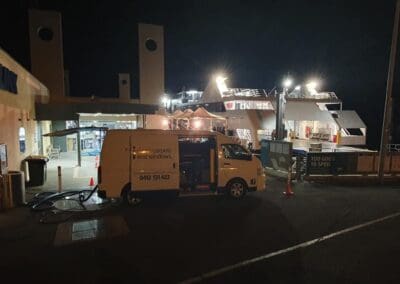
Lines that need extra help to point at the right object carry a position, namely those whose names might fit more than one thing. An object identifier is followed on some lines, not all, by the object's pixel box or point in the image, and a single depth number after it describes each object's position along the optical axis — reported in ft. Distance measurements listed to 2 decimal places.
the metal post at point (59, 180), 33.49
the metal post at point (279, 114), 63.93
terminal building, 63.46
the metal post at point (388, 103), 37.55
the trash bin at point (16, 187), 28.30
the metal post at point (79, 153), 54.16
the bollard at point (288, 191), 34.54
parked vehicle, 27.81
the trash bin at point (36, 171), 37.99
